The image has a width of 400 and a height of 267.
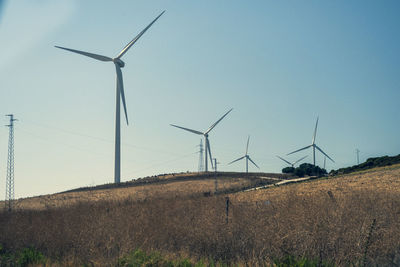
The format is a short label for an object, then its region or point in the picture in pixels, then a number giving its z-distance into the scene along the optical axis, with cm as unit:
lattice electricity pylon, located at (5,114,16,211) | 4463
